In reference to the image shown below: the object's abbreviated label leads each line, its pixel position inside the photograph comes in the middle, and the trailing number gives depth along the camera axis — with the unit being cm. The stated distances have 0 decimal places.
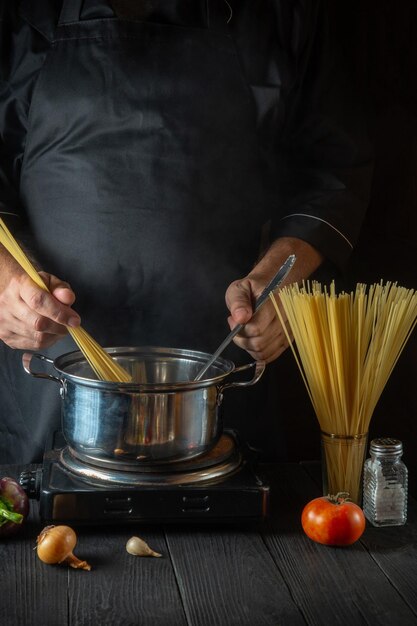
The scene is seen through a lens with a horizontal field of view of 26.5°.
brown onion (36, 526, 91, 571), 138
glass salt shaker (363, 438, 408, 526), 154
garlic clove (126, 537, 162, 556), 143
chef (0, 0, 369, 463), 210
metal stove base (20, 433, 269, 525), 148
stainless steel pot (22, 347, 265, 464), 146
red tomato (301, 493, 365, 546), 145
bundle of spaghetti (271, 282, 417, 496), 157
